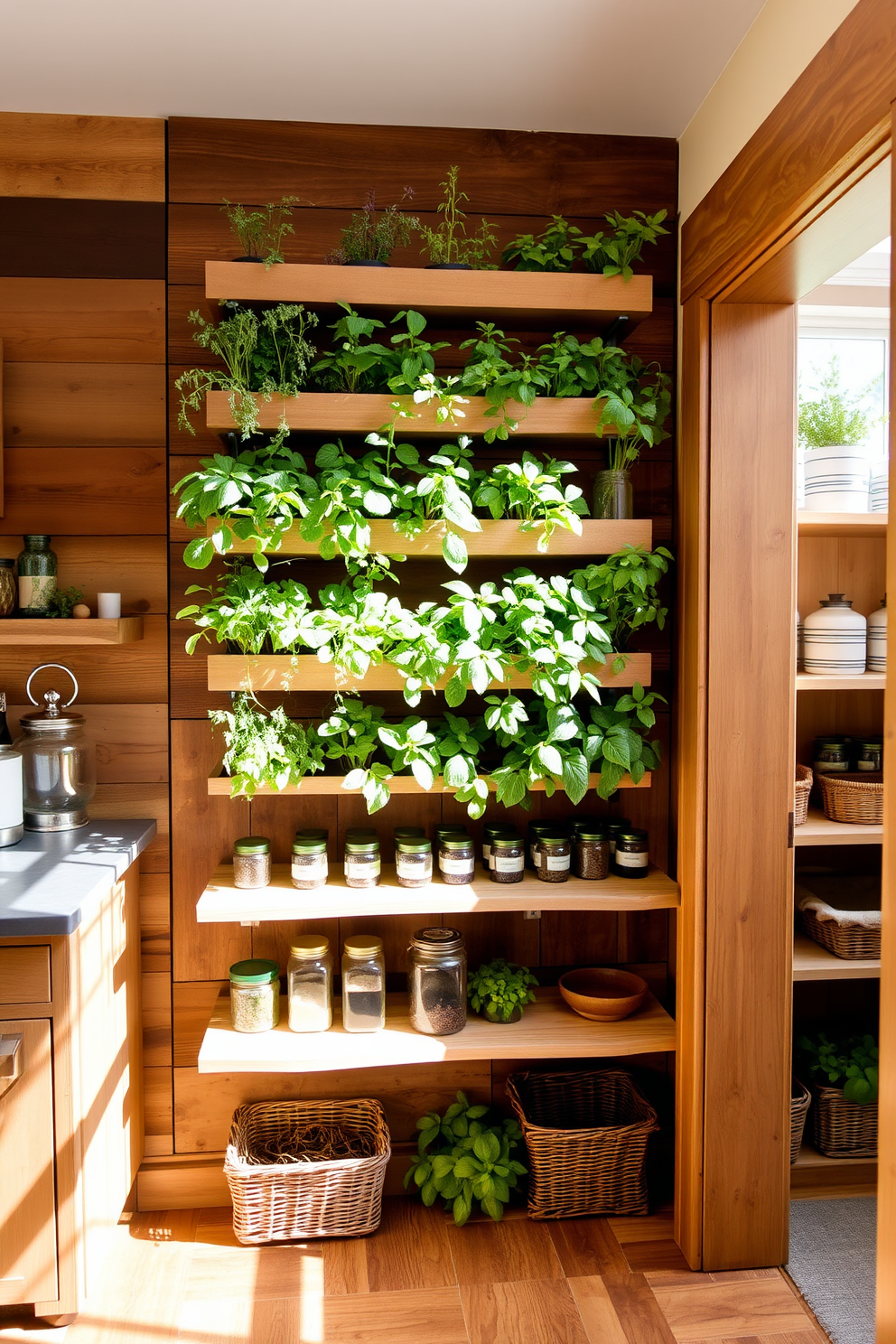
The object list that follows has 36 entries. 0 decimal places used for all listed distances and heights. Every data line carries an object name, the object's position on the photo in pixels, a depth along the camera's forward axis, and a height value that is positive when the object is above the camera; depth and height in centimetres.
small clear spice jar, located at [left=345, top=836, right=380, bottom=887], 217 -46
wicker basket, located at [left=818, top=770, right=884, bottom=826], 244 -36
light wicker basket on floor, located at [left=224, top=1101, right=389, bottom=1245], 215 -120
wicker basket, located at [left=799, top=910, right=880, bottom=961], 242 -71
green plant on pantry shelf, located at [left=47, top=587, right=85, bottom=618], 218 +13
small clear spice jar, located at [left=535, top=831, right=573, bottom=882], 222 -45
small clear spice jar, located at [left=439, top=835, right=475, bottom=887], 220 -46
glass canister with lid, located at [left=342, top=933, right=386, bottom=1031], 220 -75
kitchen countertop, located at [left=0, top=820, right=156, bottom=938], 174 -43
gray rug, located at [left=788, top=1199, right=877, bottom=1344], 200 -135
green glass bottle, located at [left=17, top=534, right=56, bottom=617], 218 +18
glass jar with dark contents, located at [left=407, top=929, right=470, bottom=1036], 220 -74
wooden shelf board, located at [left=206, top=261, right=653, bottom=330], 202 +78
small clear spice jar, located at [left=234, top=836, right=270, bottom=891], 218 -46
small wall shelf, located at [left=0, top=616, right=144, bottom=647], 212 +6
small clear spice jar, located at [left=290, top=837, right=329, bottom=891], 217 -46
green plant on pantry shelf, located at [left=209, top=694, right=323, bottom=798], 203 -20
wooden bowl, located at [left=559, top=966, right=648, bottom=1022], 227 -81
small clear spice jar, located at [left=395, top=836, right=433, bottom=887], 218 -46
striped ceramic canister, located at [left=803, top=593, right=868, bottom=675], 246 +5
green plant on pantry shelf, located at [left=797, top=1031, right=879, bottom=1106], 241 -103
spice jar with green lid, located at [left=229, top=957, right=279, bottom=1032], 215 -75
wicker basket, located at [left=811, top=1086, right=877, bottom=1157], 245 -118
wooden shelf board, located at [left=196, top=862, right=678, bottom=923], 211 -53
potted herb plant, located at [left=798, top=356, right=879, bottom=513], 247 +53
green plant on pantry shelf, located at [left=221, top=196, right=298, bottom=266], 210 +96
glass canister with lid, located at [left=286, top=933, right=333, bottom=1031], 218 -74
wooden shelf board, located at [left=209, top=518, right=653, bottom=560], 204 +25
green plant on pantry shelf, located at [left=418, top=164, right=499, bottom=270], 217 +98
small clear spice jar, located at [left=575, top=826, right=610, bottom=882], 225 -45
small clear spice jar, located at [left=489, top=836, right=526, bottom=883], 222 -46
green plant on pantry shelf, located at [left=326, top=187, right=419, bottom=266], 212 +92
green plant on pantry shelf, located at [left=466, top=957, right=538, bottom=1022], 225 -77
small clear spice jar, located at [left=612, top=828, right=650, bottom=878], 226 -45
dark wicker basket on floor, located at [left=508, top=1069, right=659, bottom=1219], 226 -119
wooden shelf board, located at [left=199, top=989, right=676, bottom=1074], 209 -85
